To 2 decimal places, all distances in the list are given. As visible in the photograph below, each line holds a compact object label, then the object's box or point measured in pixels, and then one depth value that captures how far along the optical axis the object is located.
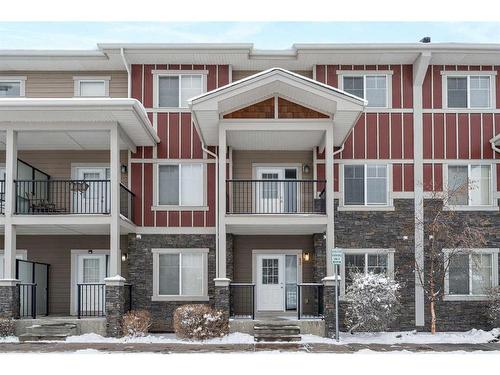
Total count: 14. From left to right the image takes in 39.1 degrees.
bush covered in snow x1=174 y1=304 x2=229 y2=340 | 18.12
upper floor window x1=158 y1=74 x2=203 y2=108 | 22.02
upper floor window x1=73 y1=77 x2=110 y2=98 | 22.30
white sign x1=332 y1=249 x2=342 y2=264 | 17.70
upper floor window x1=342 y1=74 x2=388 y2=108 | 21.91
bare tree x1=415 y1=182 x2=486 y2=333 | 20.69
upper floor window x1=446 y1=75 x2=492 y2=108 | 21.95
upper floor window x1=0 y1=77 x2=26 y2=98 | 22.31
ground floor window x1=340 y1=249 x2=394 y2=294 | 21.09
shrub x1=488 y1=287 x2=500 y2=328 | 20.14
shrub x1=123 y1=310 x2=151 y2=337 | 18.45
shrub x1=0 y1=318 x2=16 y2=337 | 18.22
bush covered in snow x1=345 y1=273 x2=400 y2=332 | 19.08
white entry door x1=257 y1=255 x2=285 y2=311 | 21.73
